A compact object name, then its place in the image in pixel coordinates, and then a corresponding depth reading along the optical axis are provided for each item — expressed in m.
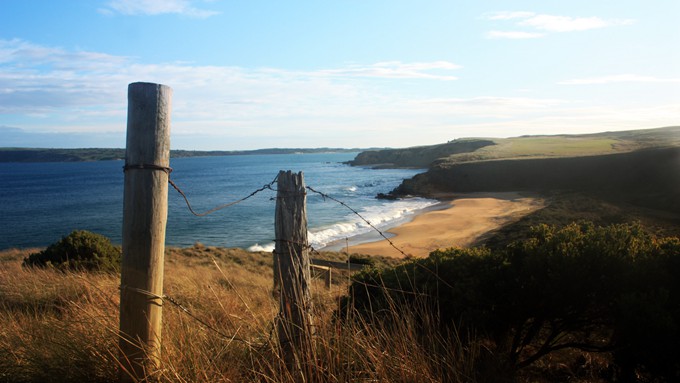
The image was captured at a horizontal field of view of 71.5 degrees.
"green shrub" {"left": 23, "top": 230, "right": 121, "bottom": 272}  9.83
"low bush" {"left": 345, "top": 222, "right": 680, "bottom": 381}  3.89
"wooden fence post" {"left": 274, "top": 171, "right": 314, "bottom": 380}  3.46
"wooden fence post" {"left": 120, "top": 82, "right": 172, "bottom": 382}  3.15
